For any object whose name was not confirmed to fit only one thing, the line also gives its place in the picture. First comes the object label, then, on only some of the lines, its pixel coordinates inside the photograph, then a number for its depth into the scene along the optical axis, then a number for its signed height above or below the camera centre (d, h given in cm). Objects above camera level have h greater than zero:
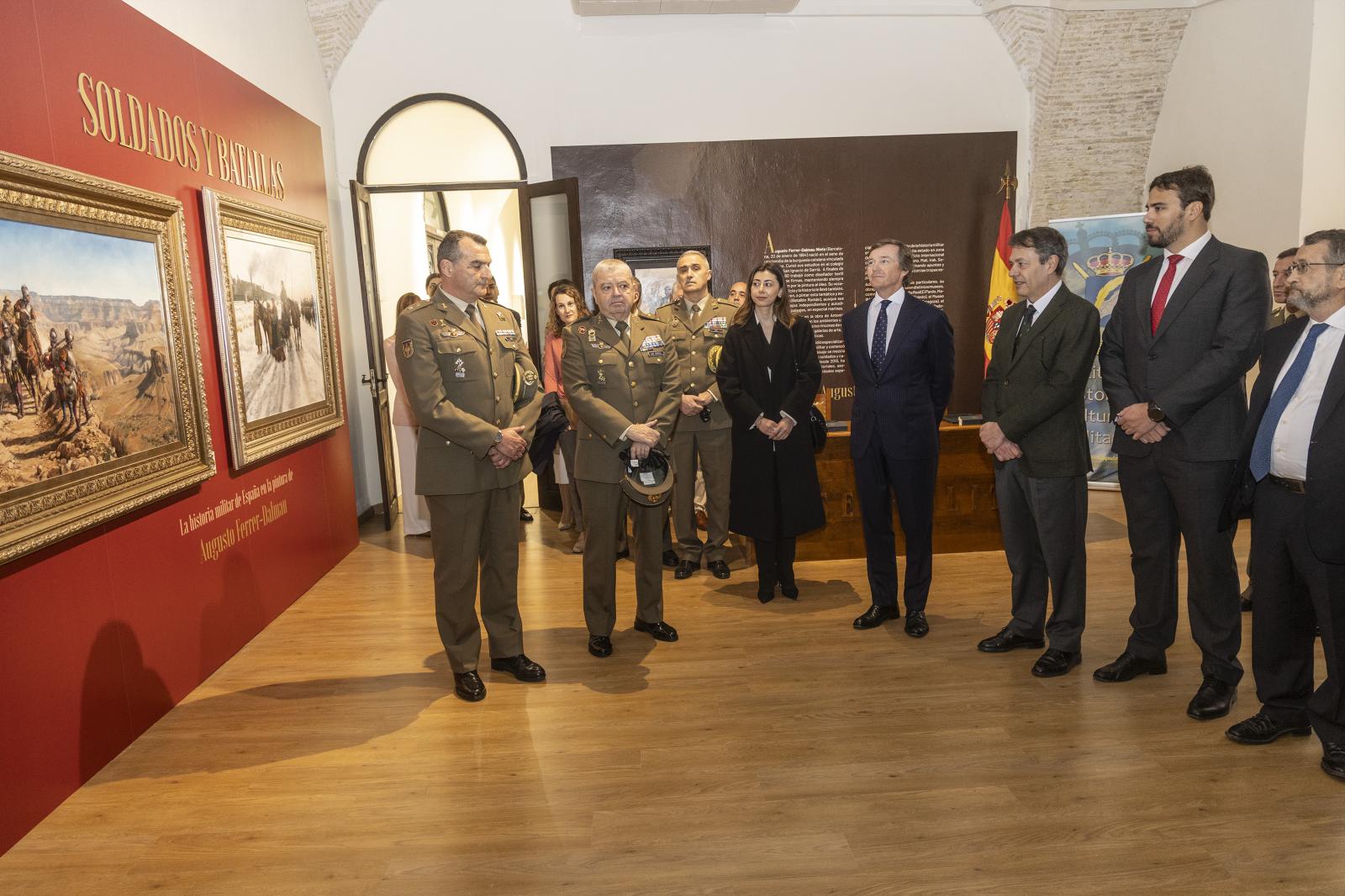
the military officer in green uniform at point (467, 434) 343 -40
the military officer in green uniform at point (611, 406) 381 -35
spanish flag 705 +23
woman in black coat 452 -52
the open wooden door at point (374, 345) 660 -6
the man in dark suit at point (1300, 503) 265 -65
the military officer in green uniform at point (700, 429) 509 -62
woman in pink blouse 582 -28
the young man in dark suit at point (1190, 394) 308 -32
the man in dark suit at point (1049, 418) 355 -44
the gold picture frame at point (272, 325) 428 +9
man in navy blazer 403 -45
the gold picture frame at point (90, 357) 278 -3
